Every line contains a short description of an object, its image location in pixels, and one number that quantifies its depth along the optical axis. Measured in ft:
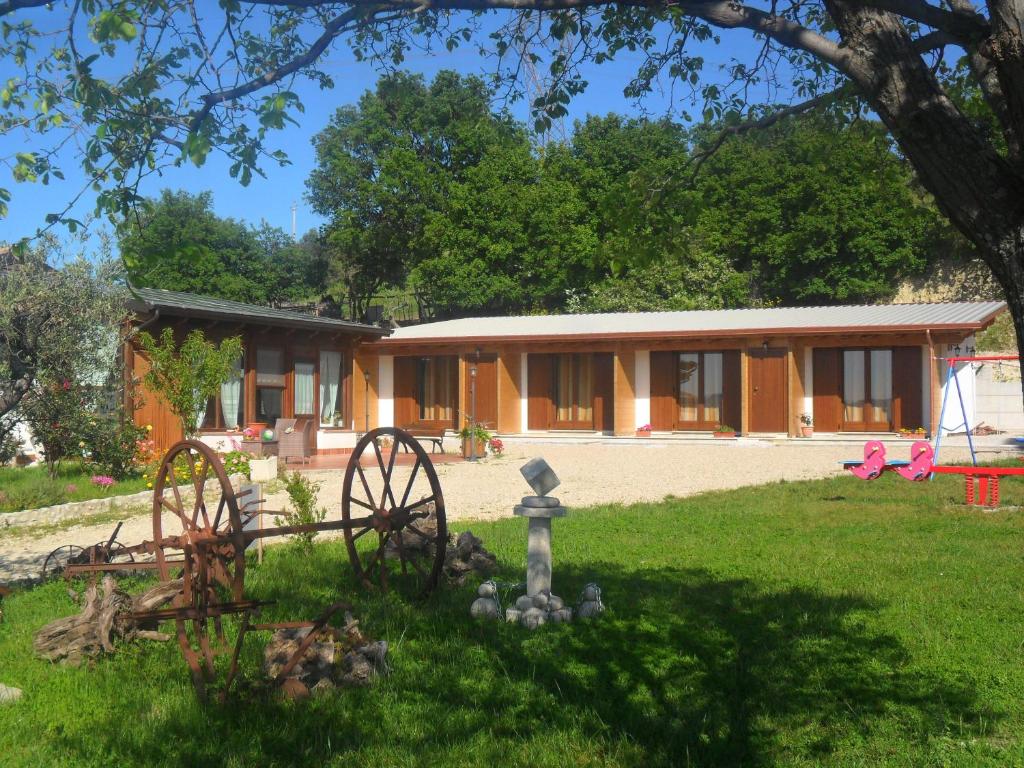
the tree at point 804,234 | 127.65
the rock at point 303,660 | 15.42
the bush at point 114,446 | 43.52
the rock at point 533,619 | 19.04
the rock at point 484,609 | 19.72
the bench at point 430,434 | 64.23
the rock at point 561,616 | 19.38
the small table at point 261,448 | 55.42
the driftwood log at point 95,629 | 17.03
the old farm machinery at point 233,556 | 15.10
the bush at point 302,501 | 25.86
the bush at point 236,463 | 42.24
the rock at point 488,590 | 20.06
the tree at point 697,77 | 10.69
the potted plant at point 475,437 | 60.08
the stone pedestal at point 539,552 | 19.71
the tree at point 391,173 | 130.31
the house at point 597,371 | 63.36
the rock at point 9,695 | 14.94
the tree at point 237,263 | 147.64
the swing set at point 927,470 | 34.14
